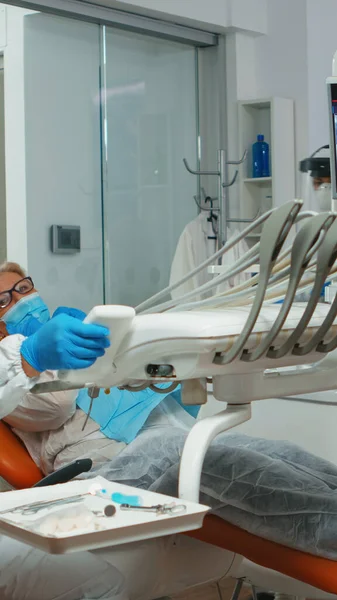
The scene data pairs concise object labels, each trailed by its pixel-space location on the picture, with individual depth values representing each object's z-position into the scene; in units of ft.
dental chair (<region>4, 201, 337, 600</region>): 4.05
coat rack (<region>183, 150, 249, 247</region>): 15.31
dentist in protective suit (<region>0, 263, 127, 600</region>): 4.23
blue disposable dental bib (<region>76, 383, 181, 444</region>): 7.34
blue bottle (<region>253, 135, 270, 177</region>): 15.88
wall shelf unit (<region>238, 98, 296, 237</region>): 15.46
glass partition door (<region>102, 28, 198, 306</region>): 14.79
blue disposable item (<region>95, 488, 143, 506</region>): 4.10
